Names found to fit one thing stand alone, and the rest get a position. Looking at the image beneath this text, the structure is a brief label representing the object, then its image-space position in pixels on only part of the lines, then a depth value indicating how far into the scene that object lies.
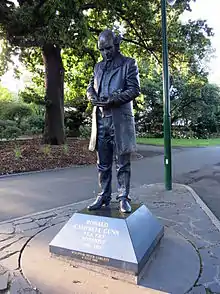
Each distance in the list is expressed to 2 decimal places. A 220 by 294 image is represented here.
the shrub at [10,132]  10.40
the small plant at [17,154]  7.33
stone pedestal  2.24
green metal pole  4.69
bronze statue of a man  2.61
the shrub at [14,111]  12.23
